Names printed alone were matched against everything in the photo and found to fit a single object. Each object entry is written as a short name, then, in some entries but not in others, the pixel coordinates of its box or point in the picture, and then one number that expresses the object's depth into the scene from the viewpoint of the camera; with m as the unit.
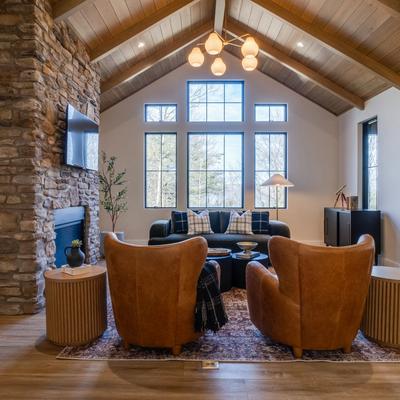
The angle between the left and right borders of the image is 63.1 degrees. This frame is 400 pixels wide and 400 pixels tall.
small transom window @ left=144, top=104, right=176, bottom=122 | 6.98
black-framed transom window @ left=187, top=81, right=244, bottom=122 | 6.99
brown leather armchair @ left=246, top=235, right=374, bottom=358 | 2.15
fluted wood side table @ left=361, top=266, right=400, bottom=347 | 2.44
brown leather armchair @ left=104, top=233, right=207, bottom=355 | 2.21
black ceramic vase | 2.69
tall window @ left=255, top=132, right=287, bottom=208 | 7.02
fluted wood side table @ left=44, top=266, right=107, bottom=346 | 2.50
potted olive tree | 6.65
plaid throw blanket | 2.35
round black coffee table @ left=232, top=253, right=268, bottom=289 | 4.00
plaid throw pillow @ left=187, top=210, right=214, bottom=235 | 5.40
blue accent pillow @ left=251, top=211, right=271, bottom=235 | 5.48
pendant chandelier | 3.41
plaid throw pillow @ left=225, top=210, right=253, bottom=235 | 5.41
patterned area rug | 2.38
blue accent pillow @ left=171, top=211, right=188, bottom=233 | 5.50
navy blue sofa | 4.95
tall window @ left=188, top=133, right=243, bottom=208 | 7.05
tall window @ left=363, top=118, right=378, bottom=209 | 5.67
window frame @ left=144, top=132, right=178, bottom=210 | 7.00
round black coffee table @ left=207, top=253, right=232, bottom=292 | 3.87
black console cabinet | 5.23
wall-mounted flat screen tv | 3.89
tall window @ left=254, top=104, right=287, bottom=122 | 6.97
